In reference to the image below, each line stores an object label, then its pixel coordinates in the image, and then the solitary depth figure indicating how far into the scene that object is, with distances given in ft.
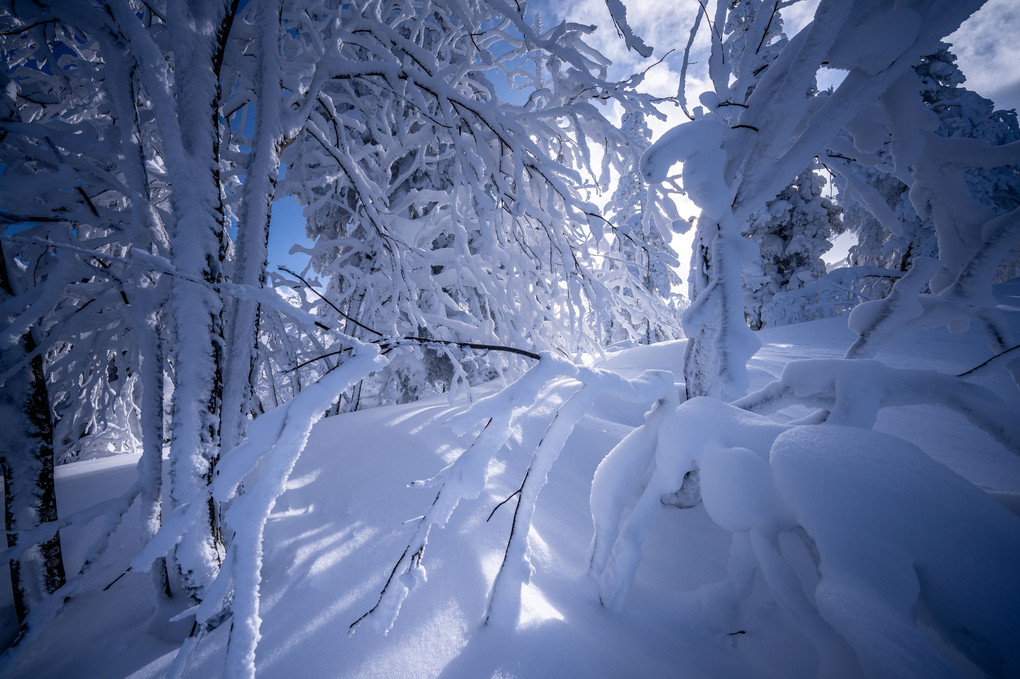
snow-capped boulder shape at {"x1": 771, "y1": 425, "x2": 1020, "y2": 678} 2.11
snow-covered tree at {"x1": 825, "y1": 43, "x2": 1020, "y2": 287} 27.25
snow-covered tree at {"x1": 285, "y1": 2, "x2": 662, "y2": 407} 5.66
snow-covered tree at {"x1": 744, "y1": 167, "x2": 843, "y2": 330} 33.24
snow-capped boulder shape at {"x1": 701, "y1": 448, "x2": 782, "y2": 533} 3.19
